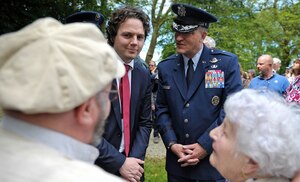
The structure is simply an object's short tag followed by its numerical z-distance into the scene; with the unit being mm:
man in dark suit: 2977
